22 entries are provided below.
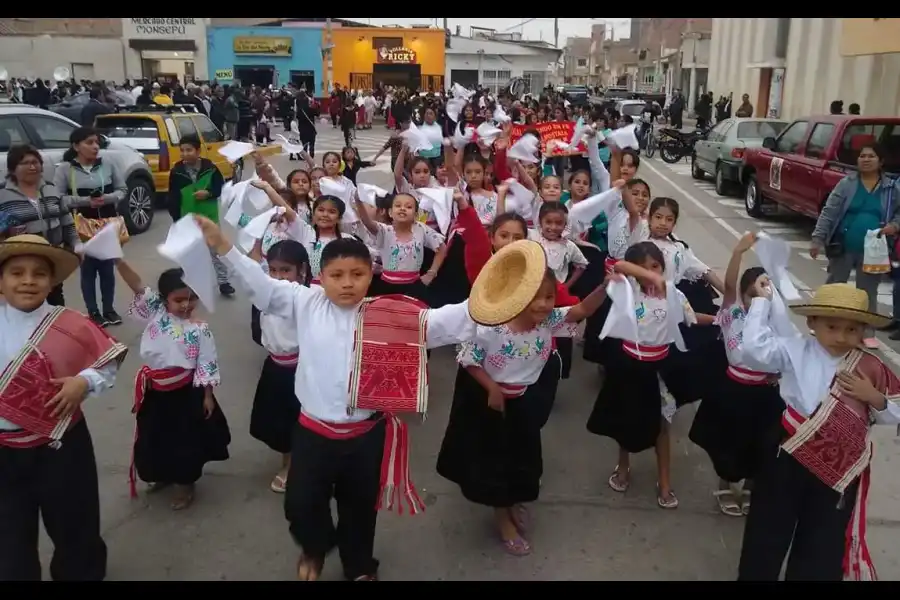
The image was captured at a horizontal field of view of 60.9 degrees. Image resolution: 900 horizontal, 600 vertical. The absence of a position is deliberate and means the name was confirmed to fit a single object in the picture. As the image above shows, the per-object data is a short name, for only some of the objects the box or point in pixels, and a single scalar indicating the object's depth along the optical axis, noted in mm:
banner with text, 8758
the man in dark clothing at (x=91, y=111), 15477
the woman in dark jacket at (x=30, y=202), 5176
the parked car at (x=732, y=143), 13640
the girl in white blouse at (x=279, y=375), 3803
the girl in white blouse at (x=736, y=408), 3525
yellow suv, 11273
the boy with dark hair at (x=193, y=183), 6699
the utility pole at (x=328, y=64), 33969
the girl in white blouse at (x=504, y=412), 3289
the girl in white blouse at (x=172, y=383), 3643
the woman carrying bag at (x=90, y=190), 5977
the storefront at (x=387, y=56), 45469
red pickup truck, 9094
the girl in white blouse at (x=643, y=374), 3773
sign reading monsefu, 44000
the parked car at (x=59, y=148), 9117
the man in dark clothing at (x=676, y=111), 25347
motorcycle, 20281
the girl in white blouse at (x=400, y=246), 5090
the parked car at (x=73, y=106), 16859
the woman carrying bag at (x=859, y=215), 6145
